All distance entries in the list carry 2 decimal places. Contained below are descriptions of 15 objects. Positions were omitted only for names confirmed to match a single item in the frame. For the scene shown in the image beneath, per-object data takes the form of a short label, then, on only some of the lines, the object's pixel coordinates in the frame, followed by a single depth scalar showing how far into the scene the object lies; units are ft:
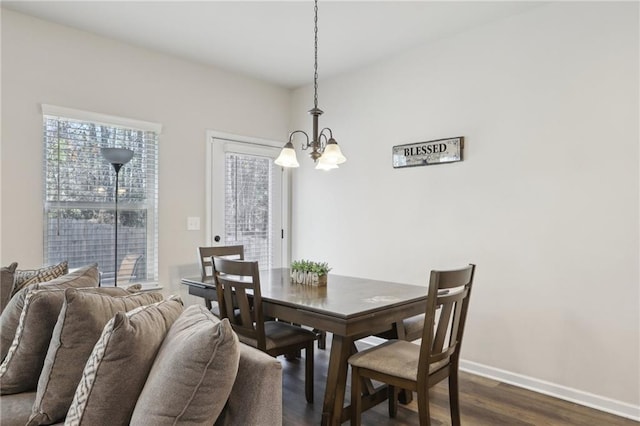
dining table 6.66
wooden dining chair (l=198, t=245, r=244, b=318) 10.44
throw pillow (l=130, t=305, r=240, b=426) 3.50
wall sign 10.94
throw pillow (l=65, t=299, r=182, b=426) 3.87
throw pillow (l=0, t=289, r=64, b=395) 5.16
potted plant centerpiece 9.02
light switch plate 12.82
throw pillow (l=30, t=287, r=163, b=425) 4.52
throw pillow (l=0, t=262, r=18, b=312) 6.63
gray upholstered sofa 3.54
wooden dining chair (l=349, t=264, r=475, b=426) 6.27
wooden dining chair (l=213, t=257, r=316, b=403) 7.71
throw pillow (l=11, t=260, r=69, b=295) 6.97
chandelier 8.17
